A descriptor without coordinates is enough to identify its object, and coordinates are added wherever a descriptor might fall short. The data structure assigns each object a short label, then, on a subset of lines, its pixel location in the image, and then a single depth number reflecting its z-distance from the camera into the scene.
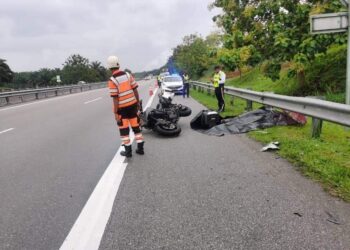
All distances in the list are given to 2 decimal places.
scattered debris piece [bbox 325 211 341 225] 3.46
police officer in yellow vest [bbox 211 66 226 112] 13.43
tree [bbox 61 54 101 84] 123.59
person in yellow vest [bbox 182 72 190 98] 24.05
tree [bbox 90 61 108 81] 144.38
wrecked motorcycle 8.68
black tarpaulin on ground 8.92
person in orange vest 6.53
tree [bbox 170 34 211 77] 55.66
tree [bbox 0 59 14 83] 107.07
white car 27.60
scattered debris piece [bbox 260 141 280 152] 6.71
